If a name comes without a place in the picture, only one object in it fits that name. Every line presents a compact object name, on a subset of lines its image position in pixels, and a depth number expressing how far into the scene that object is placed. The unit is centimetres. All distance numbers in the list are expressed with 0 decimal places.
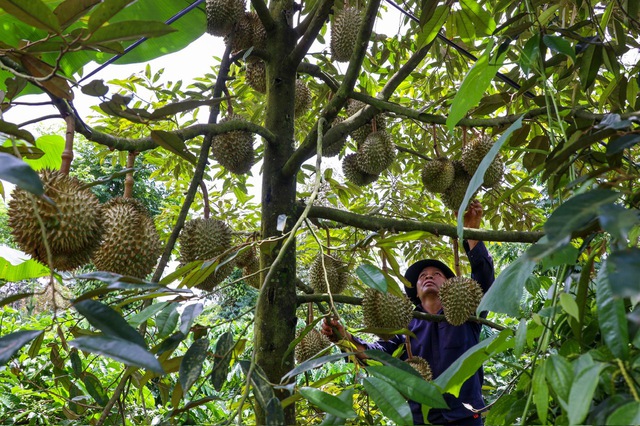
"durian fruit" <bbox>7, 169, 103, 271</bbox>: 104
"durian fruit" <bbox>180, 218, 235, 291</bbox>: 145
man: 235
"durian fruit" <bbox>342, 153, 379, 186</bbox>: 203
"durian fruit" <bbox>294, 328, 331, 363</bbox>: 182
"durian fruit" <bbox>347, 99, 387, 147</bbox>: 189
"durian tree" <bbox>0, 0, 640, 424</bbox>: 46
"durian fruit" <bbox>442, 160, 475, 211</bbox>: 184
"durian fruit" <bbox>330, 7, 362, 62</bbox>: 183
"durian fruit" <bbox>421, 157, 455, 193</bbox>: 180
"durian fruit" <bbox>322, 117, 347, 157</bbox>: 189
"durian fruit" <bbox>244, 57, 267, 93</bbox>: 188
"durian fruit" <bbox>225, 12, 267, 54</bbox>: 175
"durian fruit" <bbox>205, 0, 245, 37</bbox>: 168
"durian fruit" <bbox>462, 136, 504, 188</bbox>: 173
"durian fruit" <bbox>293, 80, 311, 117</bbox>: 195
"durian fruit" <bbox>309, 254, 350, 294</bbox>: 186
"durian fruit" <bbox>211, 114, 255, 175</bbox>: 171
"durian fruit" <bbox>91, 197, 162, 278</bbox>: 119
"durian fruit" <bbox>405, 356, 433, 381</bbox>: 169
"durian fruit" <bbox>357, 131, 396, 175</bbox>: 176
